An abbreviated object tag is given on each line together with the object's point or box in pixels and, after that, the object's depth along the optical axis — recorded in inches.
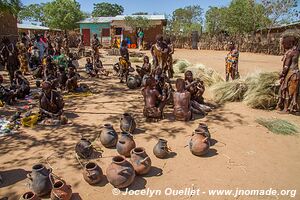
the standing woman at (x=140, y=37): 932.6
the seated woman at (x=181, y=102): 216.8
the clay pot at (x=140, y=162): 136.0
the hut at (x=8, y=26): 536.7
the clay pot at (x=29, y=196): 108.5
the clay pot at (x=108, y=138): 168.4
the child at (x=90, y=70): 422.0
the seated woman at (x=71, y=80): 313.0
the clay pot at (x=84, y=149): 155.6
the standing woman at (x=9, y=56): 339.9
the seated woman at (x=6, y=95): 269.3
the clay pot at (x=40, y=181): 120.5
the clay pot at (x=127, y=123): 190.0
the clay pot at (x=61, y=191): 112.4
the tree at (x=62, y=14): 1116.5
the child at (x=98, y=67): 432.2
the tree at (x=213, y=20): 1328.7
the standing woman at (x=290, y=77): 223.8
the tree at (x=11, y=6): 311.0
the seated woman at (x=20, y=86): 283.7
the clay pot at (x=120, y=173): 124.6
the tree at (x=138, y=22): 935.7
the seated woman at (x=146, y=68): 339.6
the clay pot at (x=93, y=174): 128.3
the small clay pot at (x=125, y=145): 155.4
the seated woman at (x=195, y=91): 236.2
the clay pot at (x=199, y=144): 158.1
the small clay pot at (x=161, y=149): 156.3
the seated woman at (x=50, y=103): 212.2
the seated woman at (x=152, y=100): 215.9
